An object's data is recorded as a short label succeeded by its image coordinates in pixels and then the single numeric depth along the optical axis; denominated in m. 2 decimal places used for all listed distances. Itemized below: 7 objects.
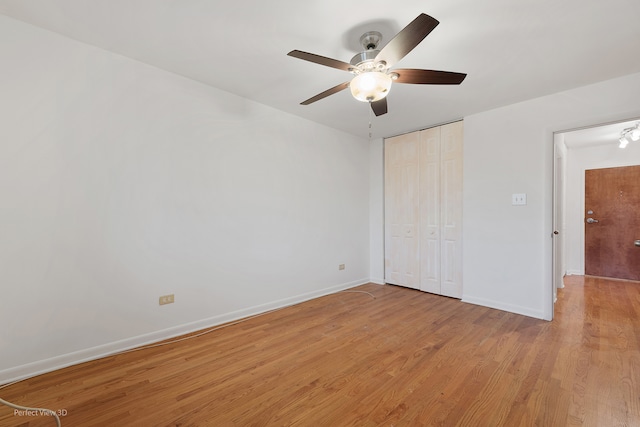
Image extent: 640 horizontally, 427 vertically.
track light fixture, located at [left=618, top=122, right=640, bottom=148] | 3.61
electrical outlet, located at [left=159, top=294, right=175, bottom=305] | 2.43
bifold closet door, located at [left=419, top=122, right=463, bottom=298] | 3.60
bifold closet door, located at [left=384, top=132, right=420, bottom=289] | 4.03
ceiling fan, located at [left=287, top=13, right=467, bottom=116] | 1.60
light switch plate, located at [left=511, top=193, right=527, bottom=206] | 3.03
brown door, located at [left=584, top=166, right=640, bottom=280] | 4.44
